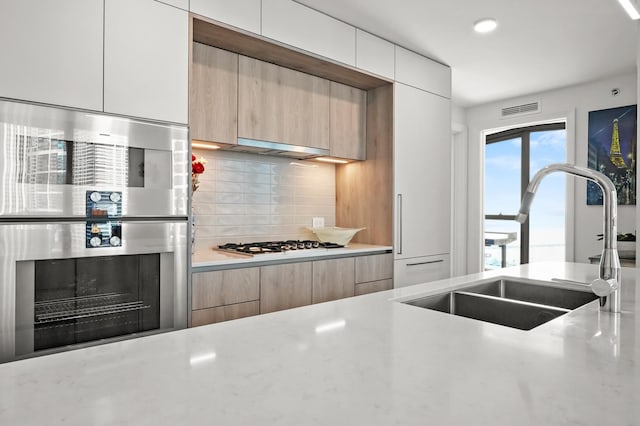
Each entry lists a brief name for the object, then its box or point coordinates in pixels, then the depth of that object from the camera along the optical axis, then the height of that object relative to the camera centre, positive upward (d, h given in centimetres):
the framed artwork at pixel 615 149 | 420 +67
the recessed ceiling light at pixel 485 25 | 311 +142
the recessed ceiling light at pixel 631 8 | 275 +140
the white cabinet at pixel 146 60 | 208 +79
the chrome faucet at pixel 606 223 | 125 -3
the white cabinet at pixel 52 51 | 180 +73
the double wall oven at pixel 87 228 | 182 -8
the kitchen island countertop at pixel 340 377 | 59 -28
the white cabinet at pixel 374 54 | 324 +127
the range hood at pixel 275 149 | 292 +47
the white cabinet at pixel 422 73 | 357 +126
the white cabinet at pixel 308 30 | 269 +126
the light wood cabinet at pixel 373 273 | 320 -47
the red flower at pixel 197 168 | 268 +29
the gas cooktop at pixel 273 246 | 279 -24
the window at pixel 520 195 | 574 +27
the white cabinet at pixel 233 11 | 238 +118
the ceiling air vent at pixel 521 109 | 495 +127
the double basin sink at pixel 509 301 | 145 -34
